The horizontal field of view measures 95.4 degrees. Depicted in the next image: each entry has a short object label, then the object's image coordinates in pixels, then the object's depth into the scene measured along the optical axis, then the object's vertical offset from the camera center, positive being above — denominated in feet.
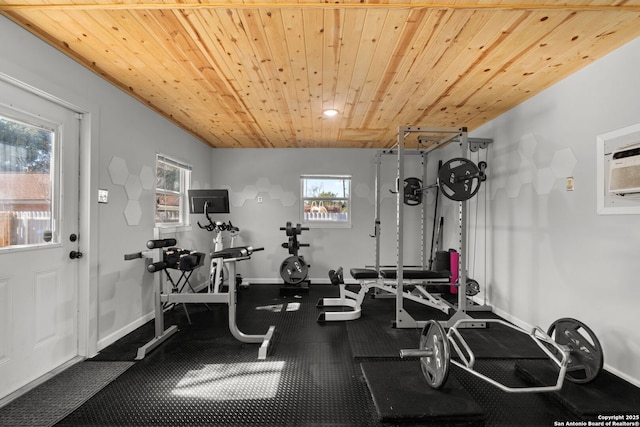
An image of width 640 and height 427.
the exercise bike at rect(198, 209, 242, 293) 13.21 -1.35
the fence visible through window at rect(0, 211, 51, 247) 6.32 -0.38
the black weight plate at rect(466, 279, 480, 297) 12.18 -3.10
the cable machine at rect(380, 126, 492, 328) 9.87 -0.69
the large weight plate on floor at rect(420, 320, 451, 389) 6.05 -3.18
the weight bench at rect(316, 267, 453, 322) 10.84 -2.72
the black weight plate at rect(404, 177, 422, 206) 14.17 +1.15
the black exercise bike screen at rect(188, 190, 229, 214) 12.52 +0.54
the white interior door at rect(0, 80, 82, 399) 6.32 -0.58
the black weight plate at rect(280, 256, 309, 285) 15.40 -3.03
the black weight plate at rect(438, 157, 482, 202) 9.53 +1.15
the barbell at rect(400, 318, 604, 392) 6.10 -3.12
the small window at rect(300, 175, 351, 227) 17.43 +0.79
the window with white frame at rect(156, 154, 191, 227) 12.16 +0.95
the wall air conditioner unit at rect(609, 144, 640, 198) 6.43 +0.99
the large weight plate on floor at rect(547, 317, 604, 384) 6.21 -3.07
